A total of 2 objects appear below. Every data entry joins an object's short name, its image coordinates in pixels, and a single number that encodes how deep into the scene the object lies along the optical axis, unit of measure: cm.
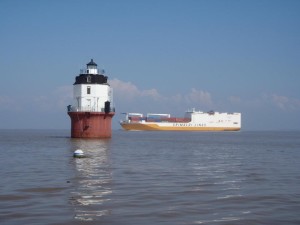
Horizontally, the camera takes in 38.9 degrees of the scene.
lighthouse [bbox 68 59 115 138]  4962
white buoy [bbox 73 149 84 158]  2717
